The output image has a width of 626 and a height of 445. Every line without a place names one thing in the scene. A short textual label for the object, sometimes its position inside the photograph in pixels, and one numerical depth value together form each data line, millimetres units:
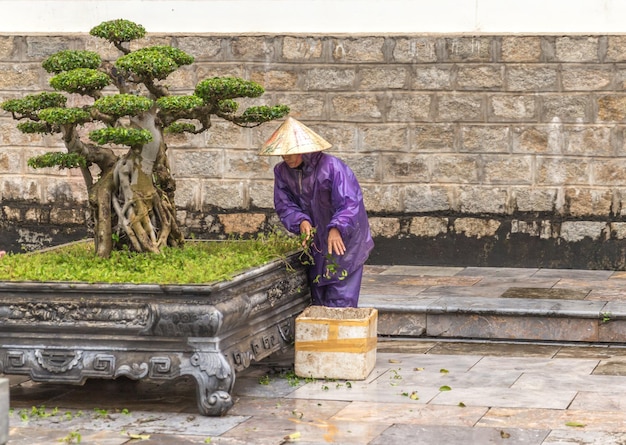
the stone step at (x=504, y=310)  12474
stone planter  9403
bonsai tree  10606
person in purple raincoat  11105
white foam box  10534
